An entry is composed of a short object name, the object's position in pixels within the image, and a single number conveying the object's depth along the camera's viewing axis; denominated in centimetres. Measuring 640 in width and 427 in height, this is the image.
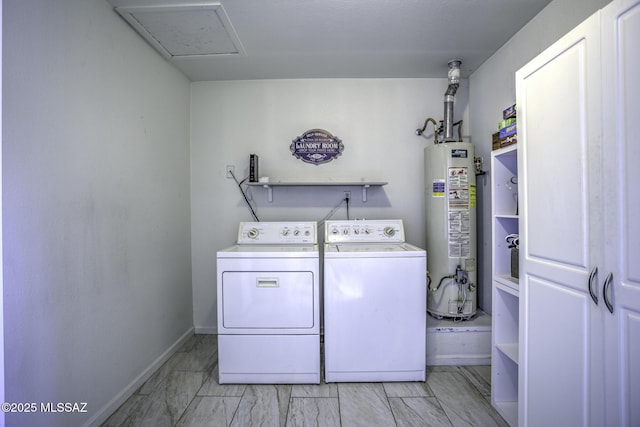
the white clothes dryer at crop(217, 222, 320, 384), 174
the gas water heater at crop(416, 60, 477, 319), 210
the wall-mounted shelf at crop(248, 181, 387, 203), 230
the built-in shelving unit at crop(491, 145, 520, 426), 154
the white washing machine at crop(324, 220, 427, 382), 173
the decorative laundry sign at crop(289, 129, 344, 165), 250
